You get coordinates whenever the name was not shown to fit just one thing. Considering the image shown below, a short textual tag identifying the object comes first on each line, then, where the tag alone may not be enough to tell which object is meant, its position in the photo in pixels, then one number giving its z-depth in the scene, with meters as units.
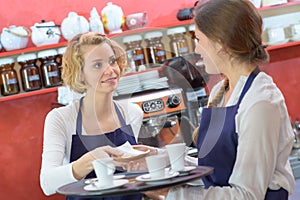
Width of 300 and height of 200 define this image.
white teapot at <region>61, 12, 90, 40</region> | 3.03
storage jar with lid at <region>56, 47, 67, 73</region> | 3.06
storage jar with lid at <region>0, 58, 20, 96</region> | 3.03
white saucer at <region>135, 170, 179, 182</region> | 1.22
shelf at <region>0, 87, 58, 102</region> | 2.99
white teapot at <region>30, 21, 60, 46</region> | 3.01
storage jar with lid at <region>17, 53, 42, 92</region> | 3.04
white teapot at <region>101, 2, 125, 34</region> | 3.08
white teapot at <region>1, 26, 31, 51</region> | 2.99
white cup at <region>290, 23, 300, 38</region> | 3.29
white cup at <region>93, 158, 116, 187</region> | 1.26
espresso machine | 1.60
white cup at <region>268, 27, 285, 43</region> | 3.27
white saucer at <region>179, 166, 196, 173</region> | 1.27
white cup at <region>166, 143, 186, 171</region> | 1.30
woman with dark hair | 1.33
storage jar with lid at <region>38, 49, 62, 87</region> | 3.08
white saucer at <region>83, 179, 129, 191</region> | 1.21
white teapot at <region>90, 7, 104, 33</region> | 3.06
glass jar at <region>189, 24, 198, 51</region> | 3.01
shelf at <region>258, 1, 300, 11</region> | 3.24
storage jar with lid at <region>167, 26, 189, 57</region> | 1.94
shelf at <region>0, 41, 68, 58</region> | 2.96
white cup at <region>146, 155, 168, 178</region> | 1.25
